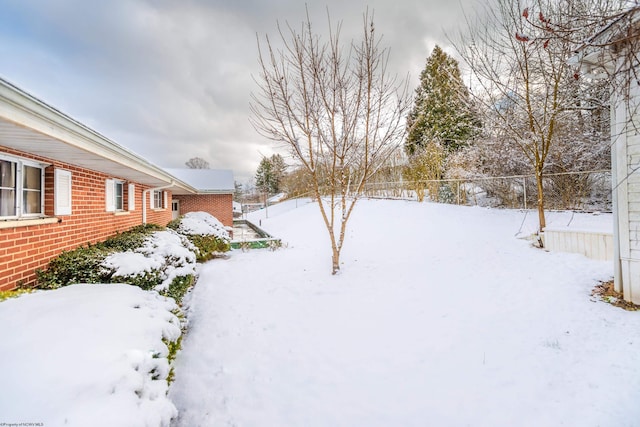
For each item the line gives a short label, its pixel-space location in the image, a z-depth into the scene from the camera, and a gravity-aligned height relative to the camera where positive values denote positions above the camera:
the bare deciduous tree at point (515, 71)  7.19 +3.74
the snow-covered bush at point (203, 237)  9.22 -0.64
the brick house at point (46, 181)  2.68 +0.56
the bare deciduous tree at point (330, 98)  6.87 +2.80
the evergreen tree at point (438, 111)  20.20 +7.42
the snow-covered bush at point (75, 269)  3.87 -0.69
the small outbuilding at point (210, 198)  17.41 +1.13
